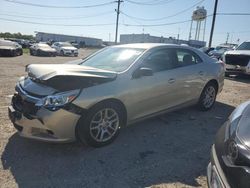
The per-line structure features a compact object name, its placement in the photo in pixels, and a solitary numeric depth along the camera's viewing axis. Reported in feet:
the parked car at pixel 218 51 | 45.53
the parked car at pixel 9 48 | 47.78
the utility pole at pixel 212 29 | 56.83
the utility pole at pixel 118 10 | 104.00
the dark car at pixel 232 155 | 4.36
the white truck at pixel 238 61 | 28.13
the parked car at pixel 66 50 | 66.86
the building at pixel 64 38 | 187.58
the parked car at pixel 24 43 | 103.90
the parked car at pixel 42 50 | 58.99
